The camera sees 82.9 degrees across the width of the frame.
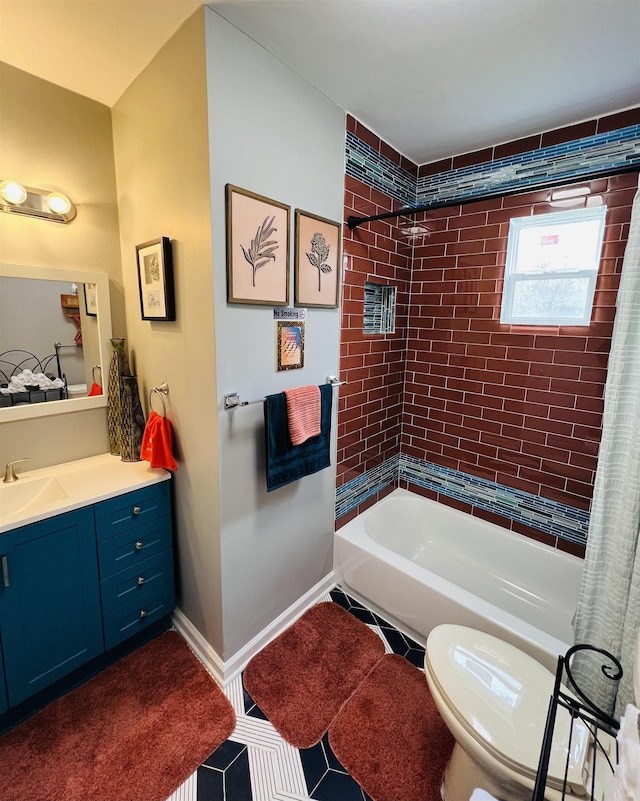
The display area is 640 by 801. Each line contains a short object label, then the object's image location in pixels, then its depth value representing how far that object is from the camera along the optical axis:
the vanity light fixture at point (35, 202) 1.48
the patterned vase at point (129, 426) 1.85
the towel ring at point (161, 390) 1.72
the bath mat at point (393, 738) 1.29
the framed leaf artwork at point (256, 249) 1.38
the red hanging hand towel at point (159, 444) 1.67
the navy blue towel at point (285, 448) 1.60
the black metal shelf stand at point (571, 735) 0.84
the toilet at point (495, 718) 1.02
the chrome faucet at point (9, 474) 1.58
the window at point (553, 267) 1.88
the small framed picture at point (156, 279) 1.52
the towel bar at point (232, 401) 1.46
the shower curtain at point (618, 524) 1.21
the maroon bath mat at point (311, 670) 1.50
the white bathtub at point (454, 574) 1.67
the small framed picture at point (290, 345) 1.64
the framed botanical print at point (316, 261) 1.67
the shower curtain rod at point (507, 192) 1.29
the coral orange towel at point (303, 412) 1.65
